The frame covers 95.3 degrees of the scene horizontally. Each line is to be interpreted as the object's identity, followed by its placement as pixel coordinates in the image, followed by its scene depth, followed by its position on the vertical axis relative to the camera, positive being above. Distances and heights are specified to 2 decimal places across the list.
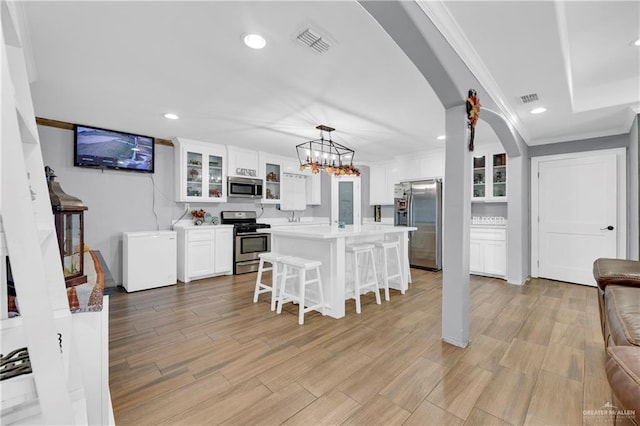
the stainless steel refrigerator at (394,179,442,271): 5.49 -0.11
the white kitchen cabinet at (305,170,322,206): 6.82 +0.60
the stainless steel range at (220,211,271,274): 5.15 -0.50
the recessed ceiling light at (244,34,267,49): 2.03 +1.22
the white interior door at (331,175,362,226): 7.01 +0.32
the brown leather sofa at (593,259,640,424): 0.82 -0.48
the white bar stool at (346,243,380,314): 3.26 -0.73
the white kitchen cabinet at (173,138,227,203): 4.77 +0.72
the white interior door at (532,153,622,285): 4.20 -0.04
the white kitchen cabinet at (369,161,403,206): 6.37 +0.74
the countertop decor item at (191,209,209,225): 5.05 -0.05
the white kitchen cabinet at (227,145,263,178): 5.27 +0.96
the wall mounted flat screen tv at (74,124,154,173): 3.98 +0.93
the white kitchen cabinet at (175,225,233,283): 4.60 -0.62
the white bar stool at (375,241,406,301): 3.70 -0.66
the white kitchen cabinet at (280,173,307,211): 6.54 +0.49
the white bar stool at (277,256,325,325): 2.91 -0.74
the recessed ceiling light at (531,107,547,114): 3.40 +1.21
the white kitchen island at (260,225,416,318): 3.09 -0.46
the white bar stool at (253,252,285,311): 3.25 -0.62
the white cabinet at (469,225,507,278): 4.76 -0.64
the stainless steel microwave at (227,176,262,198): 5.29 +0.48
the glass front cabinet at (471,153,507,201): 5.00 +0.63
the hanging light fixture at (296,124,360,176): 3.82 +1.17
